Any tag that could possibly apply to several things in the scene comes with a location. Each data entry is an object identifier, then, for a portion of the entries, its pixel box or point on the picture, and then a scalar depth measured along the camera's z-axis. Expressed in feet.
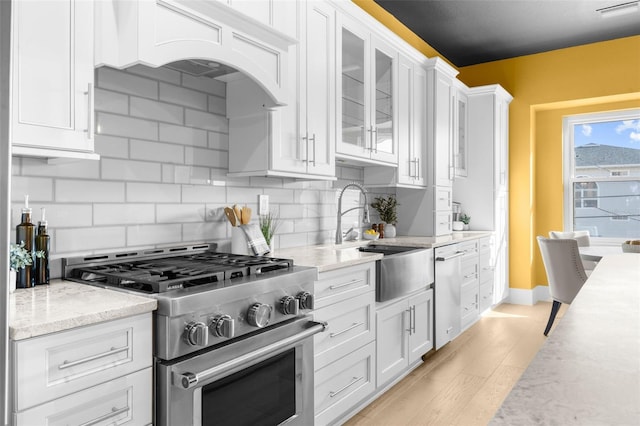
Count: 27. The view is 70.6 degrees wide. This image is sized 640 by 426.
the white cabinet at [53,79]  4.56
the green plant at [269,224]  8.41
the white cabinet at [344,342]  7.18
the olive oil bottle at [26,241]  5.16
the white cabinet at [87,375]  3.67
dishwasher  11.40
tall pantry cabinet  16.79
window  17.70
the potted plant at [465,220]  17.12
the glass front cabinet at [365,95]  9.81
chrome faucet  10.79
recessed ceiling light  13.20
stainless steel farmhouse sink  8.78
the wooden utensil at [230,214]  7.95
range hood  5.34
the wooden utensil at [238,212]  7.92
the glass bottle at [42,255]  5.39
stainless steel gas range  4.67
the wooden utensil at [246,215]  7.95
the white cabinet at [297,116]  7.86
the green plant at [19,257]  4.94
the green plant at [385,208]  13.14
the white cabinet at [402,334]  8.93
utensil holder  7.72
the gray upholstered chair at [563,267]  12.12
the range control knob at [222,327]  5.07
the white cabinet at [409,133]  12.13
